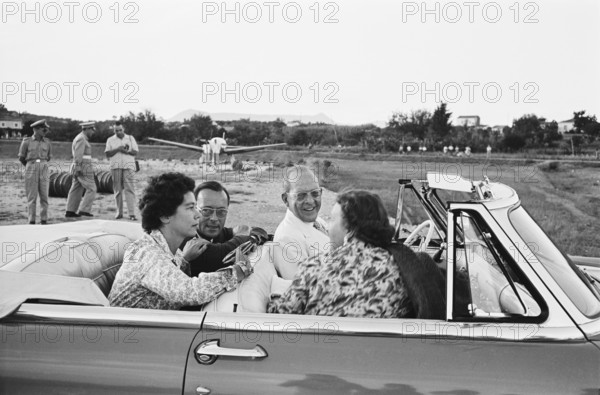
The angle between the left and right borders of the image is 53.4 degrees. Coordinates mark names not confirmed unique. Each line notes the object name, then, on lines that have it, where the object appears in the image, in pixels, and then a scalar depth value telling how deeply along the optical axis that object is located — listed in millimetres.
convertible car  2328
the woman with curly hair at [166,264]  2748
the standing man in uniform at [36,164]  10406
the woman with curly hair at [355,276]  2641
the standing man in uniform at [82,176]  10797
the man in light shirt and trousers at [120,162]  11141
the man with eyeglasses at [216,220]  3672
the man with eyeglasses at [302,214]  3621
